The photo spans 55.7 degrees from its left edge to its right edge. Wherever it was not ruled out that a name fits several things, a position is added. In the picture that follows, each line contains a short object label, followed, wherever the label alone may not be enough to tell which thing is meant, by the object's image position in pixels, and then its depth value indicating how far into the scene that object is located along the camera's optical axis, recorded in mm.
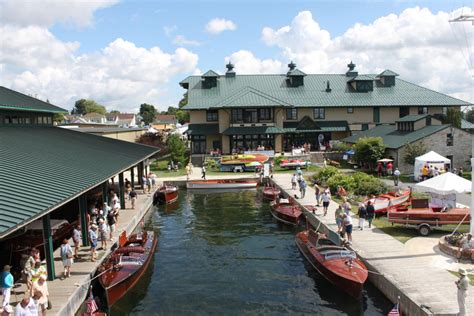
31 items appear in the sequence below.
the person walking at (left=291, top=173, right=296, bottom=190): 36625
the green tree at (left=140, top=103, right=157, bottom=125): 185750
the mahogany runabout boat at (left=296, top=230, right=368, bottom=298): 16375
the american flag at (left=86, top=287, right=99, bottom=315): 14461
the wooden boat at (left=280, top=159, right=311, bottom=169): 48875
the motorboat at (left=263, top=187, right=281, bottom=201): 35375
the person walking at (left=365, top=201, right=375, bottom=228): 23453
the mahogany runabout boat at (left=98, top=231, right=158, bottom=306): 16703
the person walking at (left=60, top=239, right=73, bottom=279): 16781
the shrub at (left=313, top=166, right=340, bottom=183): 37719
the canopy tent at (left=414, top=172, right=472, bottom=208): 22283
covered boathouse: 14773
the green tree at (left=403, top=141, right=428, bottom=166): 39469
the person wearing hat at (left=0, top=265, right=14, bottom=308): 13375
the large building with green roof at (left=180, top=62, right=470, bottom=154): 58000
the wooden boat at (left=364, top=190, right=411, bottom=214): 26297
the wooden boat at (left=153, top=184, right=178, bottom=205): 36750
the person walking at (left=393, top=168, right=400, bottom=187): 35003
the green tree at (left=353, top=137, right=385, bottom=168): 43219
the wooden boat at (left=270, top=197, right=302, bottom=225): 28109
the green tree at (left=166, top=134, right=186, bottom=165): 51031
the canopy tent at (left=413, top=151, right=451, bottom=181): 34375
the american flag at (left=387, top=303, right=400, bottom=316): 13602
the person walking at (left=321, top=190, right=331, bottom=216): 26734
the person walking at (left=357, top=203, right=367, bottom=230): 23125
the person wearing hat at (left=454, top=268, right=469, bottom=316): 12438
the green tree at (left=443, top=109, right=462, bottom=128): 55469
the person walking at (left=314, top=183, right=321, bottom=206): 29688
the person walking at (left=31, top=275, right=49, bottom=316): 13219
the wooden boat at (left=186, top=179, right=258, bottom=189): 41781
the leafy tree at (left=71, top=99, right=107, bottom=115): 195900
